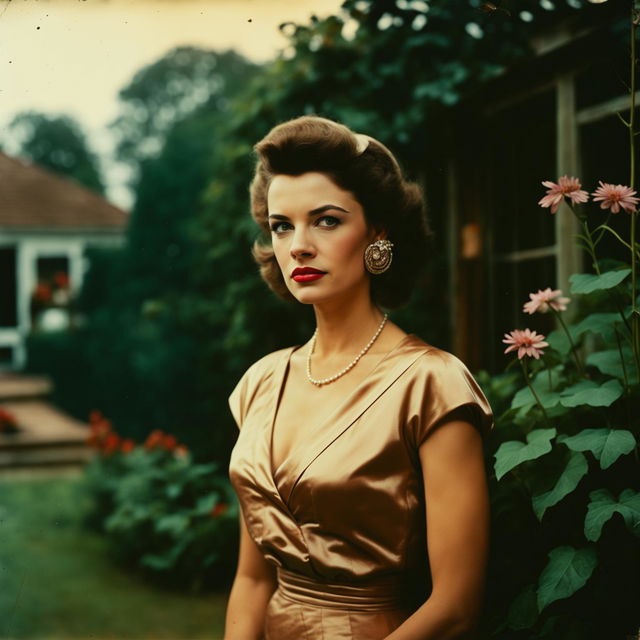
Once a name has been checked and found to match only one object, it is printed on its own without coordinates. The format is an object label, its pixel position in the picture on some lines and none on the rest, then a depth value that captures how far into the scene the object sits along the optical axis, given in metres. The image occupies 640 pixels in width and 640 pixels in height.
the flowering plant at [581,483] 1.83
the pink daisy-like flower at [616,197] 1.83
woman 1.74
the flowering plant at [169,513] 4.70
